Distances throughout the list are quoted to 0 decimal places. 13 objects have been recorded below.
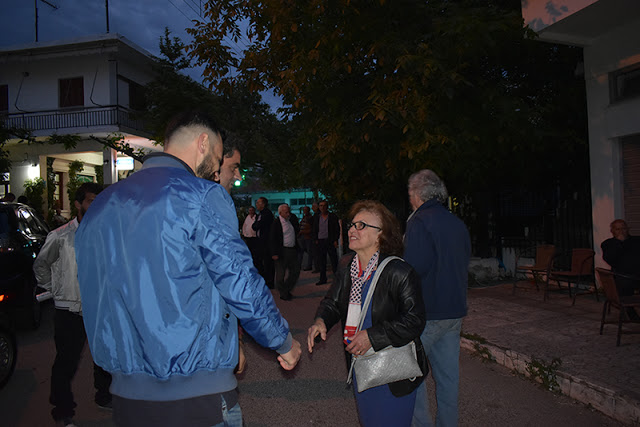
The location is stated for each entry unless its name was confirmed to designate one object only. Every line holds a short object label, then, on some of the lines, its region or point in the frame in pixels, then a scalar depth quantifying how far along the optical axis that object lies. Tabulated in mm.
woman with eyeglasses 2428
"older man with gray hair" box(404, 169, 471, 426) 3033
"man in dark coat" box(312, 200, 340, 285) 11750
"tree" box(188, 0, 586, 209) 7230
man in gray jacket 3740
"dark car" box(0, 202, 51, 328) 5934
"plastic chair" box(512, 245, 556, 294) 9012
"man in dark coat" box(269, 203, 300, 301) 9672
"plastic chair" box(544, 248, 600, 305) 8188
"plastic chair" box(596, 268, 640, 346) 5351
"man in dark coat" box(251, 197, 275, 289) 10781
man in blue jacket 1582
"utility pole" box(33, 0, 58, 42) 24403
